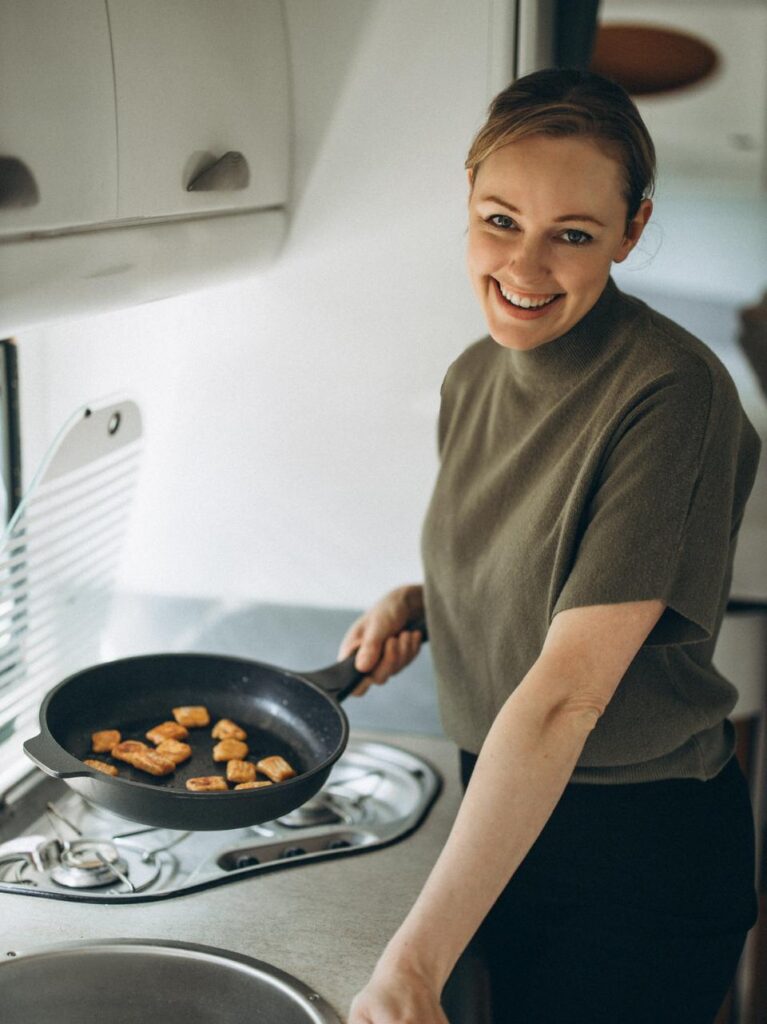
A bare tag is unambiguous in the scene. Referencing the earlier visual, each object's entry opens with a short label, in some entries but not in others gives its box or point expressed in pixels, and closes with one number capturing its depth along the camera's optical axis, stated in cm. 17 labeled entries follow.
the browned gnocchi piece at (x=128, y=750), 121
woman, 88
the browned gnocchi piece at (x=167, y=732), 126
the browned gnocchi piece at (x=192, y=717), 130
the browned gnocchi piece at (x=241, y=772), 120
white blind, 126
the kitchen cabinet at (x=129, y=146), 80
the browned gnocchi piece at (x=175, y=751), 123
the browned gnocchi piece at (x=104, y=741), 122
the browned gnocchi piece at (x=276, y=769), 120
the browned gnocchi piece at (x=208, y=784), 117
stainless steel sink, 102
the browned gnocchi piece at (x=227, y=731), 128
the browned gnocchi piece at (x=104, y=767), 115
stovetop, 117
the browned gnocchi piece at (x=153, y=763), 120
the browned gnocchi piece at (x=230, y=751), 124
